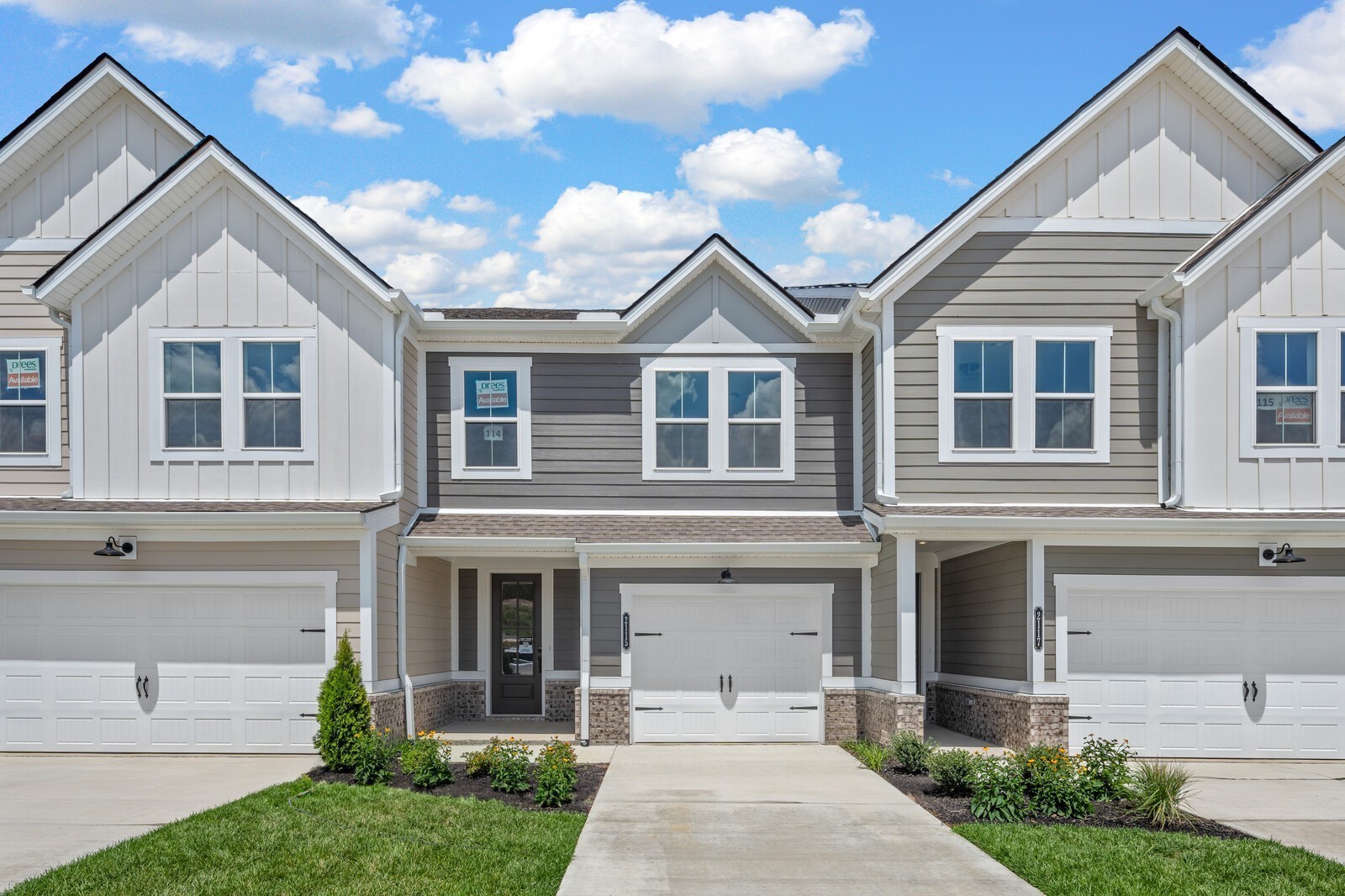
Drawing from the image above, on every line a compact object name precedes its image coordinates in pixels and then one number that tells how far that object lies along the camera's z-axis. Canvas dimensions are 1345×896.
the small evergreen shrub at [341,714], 12.62
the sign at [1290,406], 14.46
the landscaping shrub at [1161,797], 10.00
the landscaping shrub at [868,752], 13.05
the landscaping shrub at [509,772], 11.16
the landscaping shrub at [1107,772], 10.83
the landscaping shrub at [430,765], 11.39
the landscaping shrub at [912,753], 12.55
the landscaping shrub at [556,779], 10.75
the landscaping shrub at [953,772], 11.12
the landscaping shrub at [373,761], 11.75
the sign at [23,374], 15.91
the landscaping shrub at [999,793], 10.23
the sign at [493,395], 16.47
